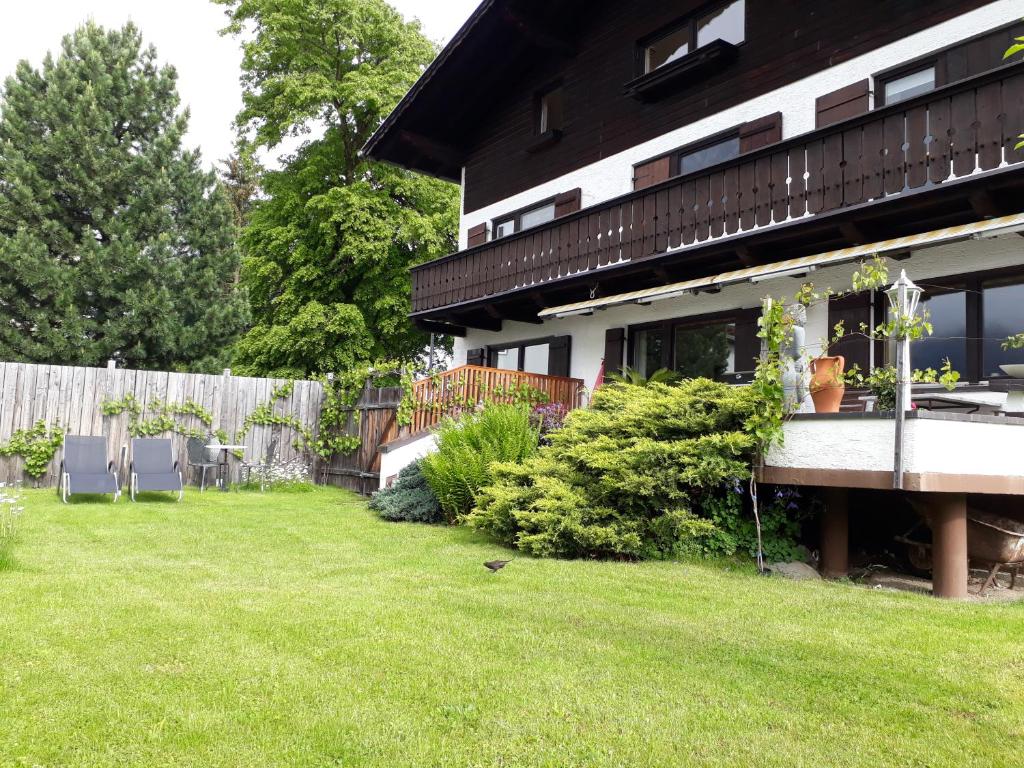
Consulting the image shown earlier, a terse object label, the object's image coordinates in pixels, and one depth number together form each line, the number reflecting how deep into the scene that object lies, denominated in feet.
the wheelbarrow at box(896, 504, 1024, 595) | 21.77
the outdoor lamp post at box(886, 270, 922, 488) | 21.06
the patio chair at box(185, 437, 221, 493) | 47.19
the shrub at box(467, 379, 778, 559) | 25.43
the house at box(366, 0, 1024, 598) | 29.25
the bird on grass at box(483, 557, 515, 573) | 23.24
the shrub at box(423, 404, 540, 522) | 33.78
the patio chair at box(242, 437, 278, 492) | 49.66
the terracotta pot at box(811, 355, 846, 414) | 24.13
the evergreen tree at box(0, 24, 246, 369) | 76.54
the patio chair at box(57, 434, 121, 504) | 38.52
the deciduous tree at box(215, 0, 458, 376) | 73.72
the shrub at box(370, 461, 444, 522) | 35.99
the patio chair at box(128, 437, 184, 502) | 40.14
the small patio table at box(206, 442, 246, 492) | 48.13
